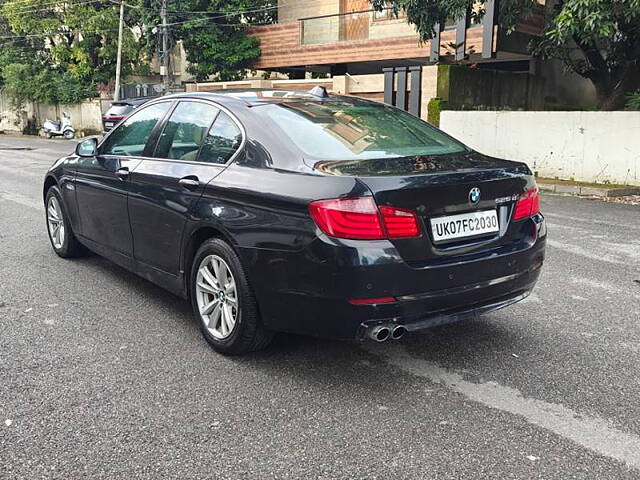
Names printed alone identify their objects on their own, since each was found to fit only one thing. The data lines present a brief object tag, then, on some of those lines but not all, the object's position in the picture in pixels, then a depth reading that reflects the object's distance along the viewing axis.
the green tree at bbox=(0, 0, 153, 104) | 32.66
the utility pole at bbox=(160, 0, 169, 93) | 28.33
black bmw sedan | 3.14
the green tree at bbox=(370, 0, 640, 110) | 10.59
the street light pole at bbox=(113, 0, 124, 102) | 29.14
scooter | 33.22
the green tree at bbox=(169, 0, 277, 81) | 28.06
